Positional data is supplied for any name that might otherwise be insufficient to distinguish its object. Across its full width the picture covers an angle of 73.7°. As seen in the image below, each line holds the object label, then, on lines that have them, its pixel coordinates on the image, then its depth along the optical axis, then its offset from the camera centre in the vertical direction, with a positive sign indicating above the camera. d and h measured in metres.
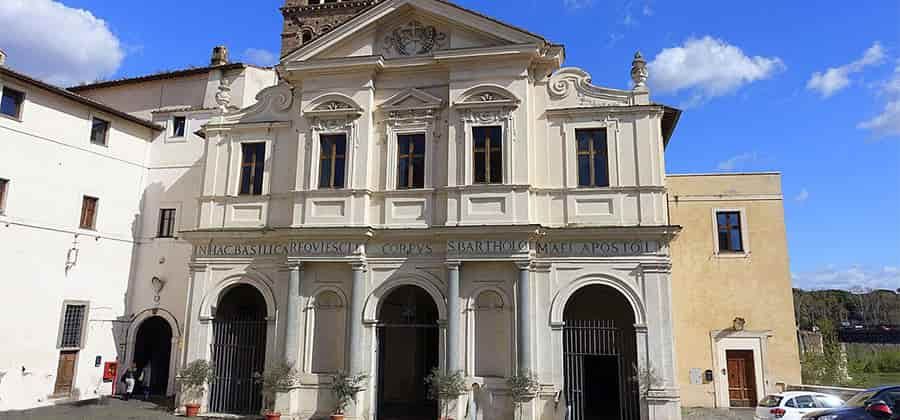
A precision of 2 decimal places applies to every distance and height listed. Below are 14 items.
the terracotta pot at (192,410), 16.72 -1.94
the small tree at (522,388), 14.84 -1.10
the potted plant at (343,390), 15.54 -1.27
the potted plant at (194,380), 16.91 -1.14
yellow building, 19.19 +1.77
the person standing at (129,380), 19.75 -1.36
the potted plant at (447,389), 15.16 -1.17
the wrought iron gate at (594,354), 15.70 -0.38
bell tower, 31.72 +16.70
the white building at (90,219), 17.75 +3.81
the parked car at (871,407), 9.81 -0.99
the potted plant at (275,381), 16.09 -1.11
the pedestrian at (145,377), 21.03 -1.35
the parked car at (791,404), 14.36 -1.41
